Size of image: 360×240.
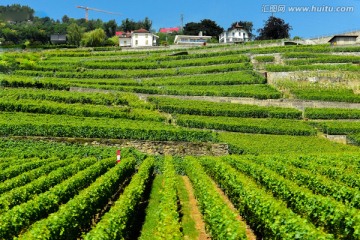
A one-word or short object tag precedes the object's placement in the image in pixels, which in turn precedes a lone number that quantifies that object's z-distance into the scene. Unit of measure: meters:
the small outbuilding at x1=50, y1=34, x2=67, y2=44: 142.12
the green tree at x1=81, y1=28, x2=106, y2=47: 116.51
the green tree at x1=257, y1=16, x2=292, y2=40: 117.94
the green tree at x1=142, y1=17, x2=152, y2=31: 185.70
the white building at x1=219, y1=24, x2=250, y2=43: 140.12
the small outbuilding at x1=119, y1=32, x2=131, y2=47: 138.25
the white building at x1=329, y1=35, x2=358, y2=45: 87.59
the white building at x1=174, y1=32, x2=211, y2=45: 142.75
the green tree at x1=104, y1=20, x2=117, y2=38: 187.88
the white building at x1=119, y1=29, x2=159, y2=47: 131.25
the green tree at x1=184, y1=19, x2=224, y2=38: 156.43
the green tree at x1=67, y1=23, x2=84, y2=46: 126.56
